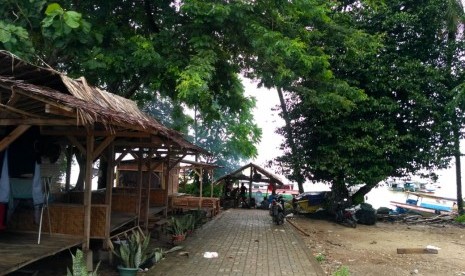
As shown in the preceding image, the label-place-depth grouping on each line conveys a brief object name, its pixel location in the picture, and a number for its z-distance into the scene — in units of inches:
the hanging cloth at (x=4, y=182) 275.1
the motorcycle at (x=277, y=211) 673.6
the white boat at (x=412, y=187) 1689.2
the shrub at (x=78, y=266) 222.7
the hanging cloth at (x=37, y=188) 292.4
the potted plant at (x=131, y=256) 294.2
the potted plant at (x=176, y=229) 459.6
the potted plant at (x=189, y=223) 507.9
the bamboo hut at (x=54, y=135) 223.6
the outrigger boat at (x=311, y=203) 904.9
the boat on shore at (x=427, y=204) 1070.5
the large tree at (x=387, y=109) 739.4
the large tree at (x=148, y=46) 390.9
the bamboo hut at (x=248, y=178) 1004.1
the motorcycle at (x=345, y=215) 716.7
